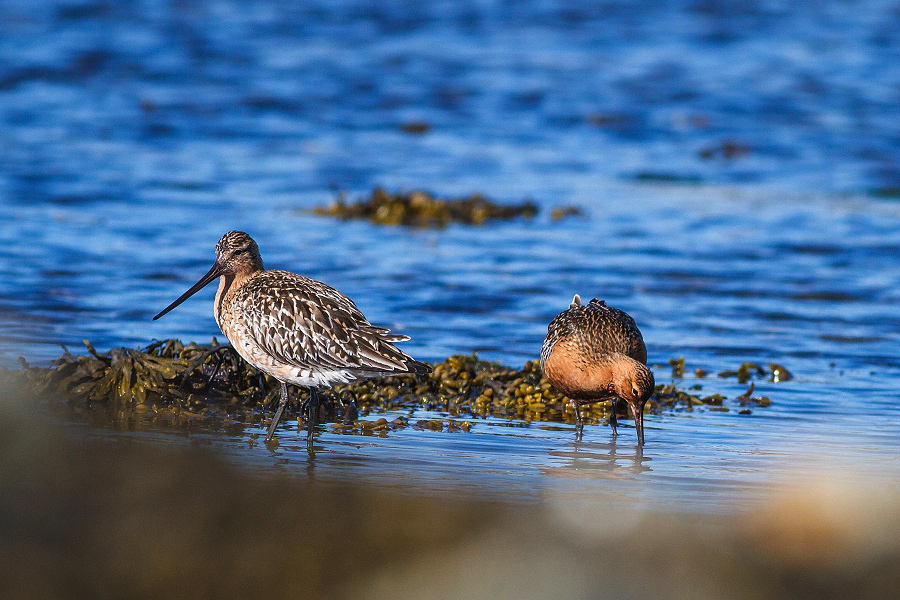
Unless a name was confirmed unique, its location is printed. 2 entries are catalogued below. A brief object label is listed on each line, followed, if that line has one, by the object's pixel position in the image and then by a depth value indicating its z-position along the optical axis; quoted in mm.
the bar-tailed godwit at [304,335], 13211
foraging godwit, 13328
